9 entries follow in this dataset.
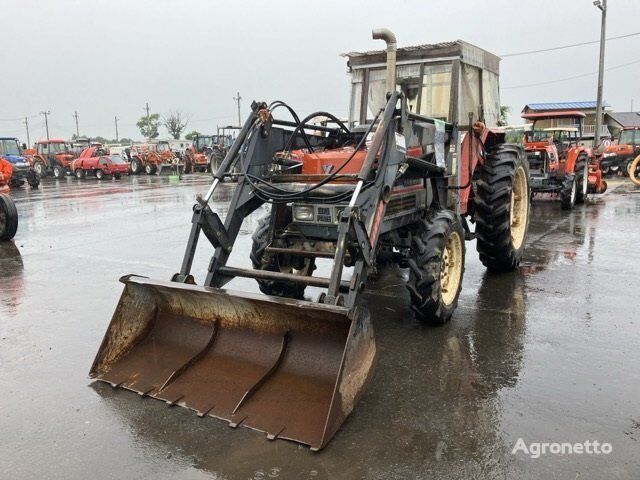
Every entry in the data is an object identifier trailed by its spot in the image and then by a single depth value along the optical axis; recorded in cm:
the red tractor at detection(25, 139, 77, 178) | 3416
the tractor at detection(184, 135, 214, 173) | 3528
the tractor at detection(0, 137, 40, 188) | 2503
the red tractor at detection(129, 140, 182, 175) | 3516
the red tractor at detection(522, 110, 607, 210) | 1302
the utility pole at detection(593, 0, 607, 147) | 2392
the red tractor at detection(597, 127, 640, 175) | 2427
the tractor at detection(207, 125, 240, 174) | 2806
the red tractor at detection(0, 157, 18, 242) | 971
